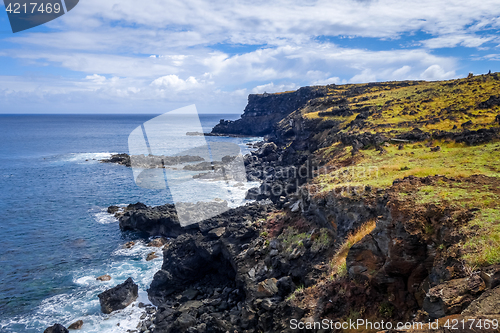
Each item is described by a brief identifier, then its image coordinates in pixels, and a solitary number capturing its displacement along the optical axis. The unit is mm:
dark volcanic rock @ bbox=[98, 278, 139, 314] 22484
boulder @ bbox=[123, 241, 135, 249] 33162
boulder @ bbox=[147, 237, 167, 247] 33406
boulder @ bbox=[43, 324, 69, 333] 19484
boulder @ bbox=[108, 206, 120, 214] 43250
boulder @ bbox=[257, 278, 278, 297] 16016
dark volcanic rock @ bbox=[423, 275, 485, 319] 7180
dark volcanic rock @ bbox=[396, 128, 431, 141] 30044
